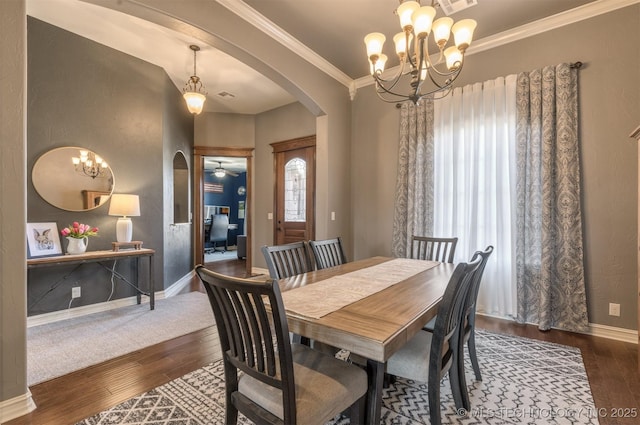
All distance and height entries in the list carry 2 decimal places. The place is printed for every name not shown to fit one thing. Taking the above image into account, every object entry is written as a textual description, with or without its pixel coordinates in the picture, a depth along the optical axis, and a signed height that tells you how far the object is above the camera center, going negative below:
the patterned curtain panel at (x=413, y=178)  3.58 +0.42
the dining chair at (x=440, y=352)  1.32 -0.71
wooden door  4.88 +0.36
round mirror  3.05 +0.36
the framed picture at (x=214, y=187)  9.51 +0.79
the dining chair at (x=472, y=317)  1.64 -0.67
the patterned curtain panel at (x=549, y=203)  2.77 +0.08
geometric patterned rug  1.65 -1.15
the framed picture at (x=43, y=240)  2.82 -0.27
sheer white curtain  3.11 +0.37
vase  3.01 -0.35
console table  2.71 -0.47
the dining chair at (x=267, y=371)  1.04 -0.67
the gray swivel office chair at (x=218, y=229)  8.06 -0.48
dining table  1.12 -0.45
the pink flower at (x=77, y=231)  2.99 -0.20
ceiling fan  8.90 +1.23
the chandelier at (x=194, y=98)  3.63 +1.40
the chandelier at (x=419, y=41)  1.74 +1.10
